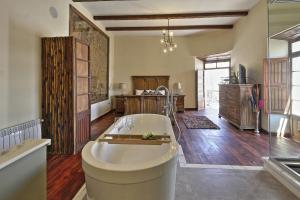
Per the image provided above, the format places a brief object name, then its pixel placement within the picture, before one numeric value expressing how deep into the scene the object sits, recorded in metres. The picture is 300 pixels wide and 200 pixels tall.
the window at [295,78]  2.90
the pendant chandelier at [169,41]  5.29
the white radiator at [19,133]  2.02
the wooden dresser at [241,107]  4.06
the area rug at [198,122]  4.43
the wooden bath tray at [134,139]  1.72
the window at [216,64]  6.97
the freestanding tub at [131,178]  1.07
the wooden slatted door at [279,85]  3.00
